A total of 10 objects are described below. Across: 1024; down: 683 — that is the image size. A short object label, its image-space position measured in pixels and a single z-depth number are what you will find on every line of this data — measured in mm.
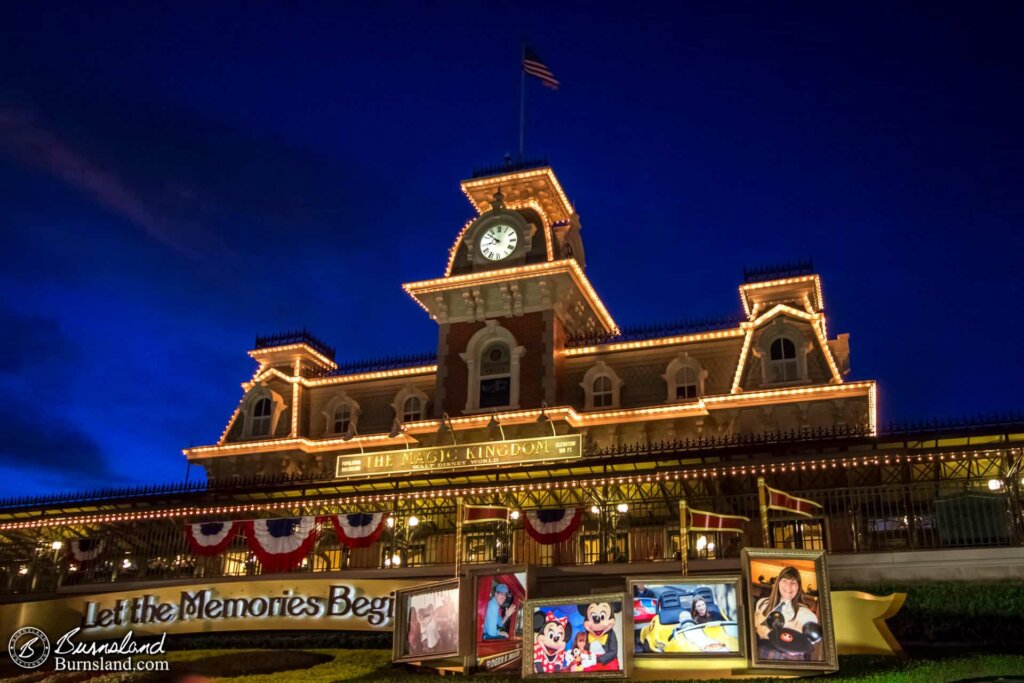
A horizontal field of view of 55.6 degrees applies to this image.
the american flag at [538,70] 41281
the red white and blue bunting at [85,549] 28906
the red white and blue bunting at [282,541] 26391
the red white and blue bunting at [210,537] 27500
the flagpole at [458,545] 17816
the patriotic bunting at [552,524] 24328
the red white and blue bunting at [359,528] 26266
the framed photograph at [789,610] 14055
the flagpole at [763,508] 15998
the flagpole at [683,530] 16348
